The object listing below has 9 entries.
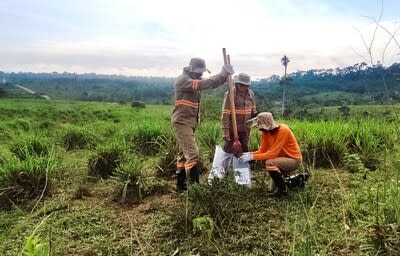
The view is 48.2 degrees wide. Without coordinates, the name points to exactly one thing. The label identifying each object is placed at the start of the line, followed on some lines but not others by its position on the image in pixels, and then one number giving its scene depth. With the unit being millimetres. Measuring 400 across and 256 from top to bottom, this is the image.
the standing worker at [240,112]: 5578
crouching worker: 4926
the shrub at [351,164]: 5637
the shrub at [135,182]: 5434
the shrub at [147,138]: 8133
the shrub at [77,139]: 9500
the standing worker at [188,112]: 5418
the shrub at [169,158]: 6527
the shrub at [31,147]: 6855
